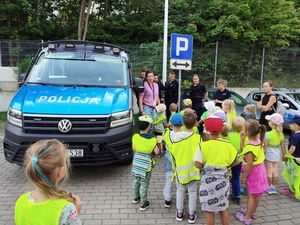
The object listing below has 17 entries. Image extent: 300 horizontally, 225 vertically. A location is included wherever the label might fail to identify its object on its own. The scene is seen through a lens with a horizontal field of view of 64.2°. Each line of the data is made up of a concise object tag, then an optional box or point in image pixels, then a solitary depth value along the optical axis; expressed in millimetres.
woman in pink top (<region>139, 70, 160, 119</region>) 5709
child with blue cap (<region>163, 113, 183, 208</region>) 3195
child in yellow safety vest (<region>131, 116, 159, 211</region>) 3333
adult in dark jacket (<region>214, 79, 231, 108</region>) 5559
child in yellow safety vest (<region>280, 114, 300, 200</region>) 3616
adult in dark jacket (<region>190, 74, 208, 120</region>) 6291
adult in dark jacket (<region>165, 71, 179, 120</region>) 6614
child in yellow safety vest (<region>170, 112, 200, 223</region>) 3063
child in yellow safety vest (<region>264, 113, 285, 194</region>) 3724
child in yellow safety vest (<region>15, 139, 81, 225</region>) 1407
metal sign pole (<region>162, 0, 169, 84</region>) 7225
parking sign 5729
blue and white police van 3821
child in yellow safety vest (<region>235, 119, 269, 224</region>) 3072
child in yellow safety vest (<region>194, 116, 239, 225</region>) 2691
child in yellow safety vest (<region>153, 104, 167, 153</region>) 5045
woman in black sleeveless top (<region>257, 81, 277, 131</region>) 5009
